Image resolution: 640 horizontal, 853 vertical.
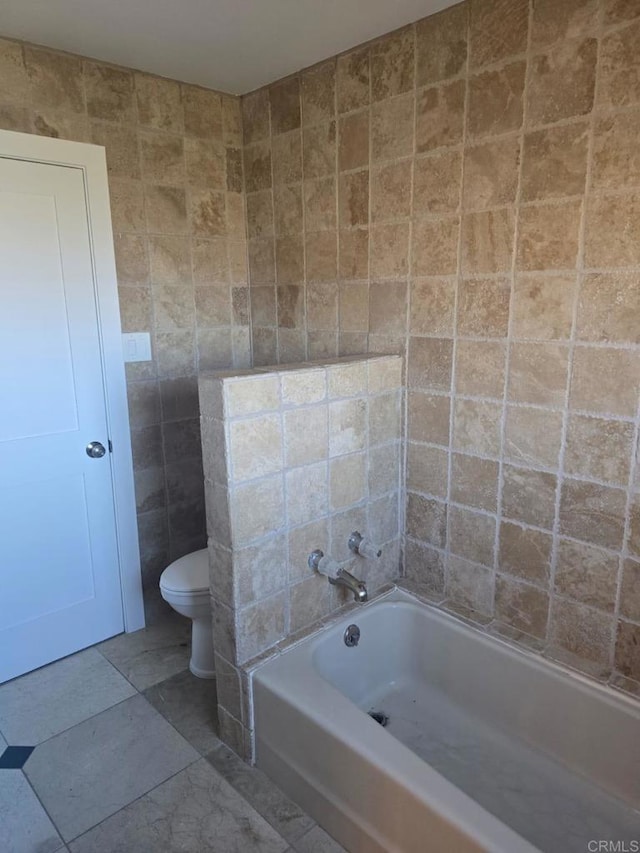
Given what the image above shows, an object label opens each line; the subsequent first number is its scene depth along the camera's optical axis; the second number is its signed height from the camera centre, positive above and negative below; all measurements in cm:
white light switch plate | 226 -12
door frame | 198 -3
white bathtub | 133 -119
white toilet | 204 -101
